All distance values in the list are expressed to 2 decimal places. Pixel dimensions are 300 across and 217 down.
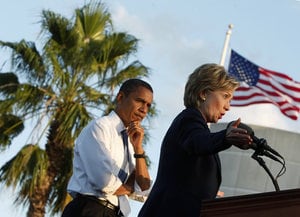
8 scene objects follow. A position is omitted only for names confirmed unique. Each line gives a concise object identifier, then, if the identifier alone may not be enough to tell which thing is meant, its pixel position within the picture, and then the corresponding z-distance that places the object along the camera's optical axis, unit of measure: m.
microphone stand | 5.13
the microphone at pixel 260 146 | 5.01
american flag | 21.64
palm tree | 17.95
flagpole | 25.16
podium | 4.60
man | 6.38
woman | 5.36
